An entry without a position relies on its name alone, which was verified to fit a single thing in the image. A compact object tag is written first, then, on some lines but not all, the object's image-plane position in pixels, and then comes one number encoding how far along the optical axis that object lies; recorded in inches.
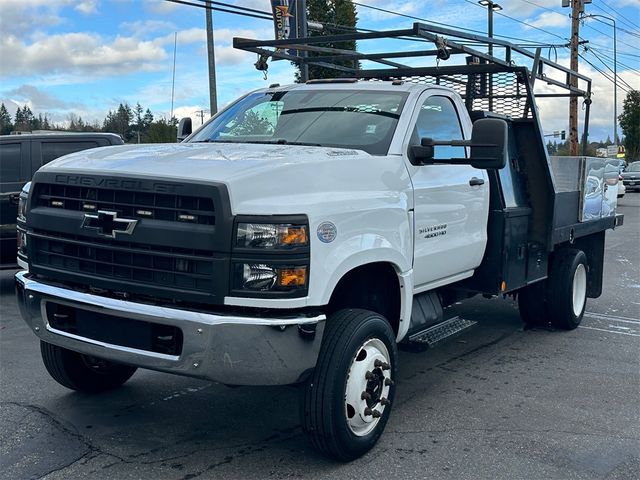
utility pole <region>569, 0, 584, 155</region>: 1328.7
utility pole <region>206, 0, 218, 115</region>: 730.2
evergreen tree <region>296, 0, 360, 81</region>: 901.3
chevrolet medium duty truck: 142.3
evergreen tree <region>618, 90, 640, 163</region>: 2480.3
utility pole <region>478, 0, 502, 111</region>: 1338.8
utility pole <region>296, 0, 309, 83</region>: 578.6
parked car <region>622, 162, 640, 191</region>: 1501.0
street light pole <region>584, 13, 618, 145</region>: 1867.4
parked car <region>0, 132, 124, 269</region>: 361.4
